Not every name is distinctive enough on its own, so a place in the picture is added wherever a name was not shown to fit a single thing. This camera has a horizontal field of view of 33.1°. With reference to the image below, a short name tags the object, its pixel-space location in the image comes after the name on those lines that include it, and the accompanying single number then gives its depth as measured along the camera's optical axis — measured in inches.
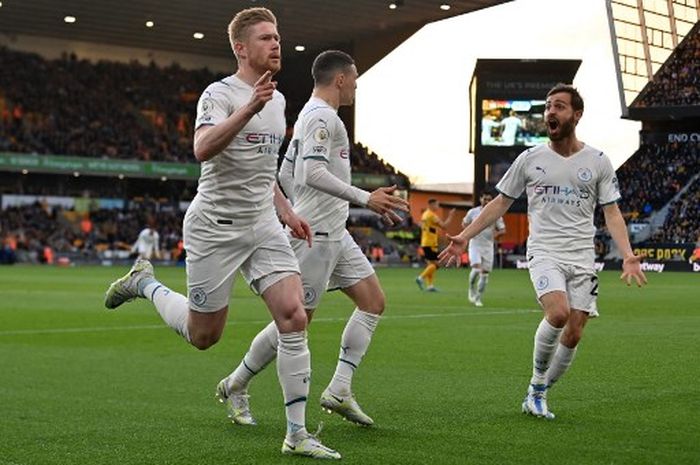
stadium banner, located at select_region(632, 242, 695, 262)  1823.3
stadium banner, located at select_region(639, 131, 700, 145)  2534.4
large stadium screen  2199.8
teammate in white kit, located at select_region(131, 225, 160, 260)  1473.9
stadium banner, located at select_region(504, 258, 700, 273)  1755.7
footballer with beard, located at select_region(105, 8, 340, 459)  251.8
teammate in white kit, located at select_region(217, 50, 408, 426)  297.1
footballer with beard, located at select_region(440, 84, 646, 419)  316.8
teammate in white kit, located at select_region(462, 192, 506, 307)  869.2
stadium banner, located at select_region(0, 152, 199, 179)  2288.4
